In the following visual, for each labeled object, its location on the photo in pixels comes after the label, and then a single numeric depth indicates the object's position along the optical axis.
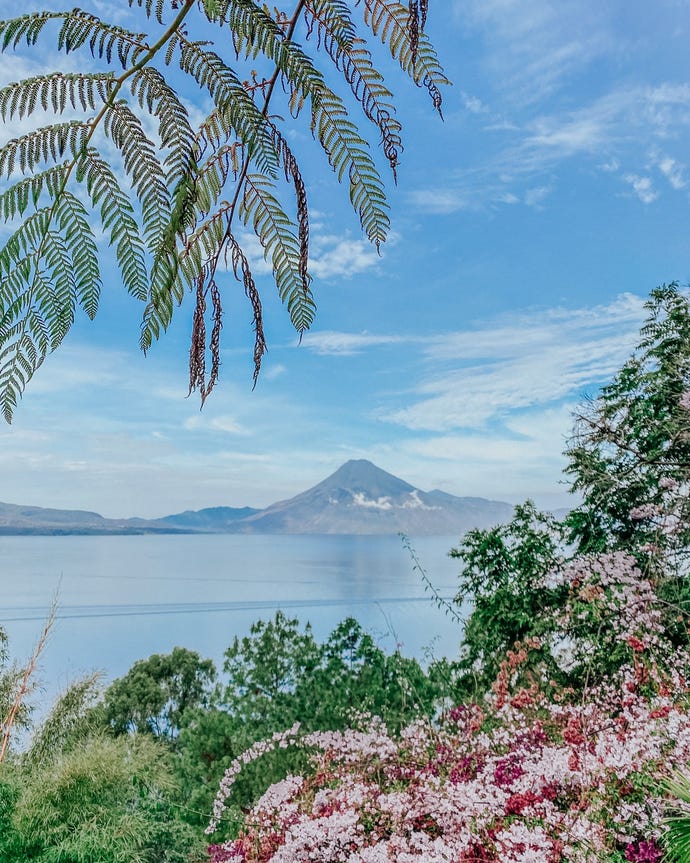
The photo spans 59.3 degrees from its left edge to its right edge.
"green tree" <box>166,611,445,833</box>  5.52
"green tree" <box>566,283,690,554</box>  5.29
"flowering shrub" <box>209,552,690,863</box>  1.95
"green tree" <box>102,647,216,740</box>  11.04
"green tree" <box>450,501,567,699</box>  5.79
